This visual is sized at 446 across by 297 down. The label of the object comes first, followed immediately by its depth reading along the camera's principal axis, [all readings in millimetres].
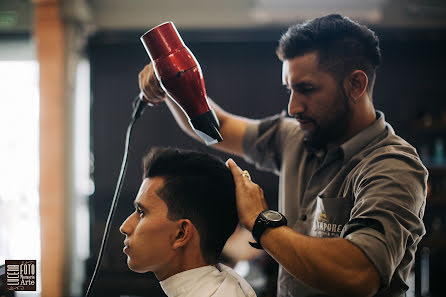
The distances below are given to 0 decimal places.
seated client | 1229
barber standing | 1017
